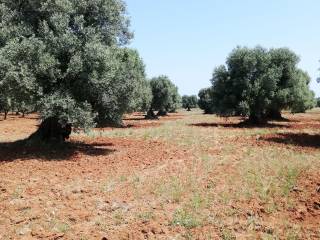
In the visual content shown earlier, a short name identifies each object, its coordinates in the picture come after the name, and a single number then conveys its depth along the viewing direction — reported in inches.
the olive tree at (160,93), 2180.8
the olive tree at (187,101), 5366.3
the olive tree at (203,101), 3060.9
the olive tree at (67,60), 579.1
